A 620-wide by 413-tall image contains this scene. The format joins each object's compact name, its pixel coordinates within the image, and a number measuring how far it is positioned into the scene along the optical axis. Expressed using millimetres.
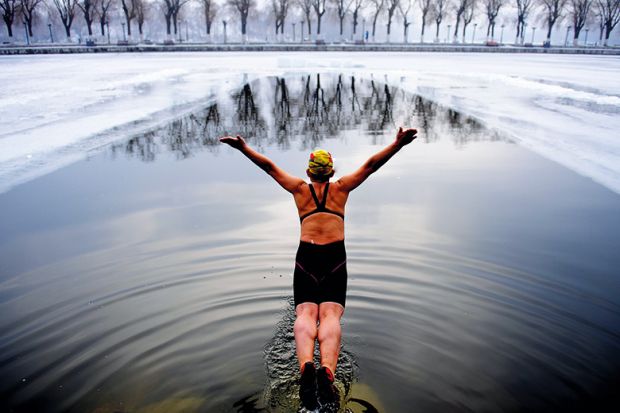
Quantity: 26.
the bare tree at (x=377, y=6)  81544
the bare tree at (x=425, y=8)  81625
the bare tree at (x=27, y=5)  68531
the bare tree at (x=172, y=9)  73688
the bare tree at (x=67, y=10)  75506
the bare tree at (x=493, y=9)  83125
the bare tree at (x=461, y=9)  80750
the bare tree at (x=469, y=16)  82438
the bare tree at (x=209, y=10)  78838
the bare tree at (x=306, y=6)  82375
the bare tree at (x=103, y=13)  77338
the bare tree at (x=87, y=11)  71131
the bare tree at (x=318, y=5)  78750
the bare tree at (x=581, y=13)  78788
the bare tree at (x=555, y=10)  78300
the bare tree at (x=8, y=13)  64688
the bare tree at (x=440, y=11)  84625
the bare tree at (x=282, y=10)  81750
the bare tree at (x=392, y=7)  80250
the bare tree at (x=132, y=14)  69712
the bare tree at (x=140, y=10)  78188
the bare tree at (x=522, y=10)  83112
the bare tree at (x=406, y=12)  77962
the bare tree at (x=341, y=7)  80875
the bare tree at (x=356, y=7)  81812
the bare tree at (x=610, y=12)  77544
